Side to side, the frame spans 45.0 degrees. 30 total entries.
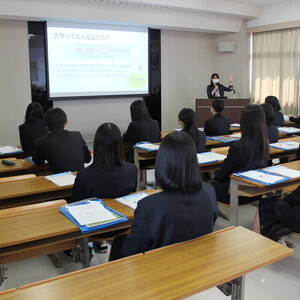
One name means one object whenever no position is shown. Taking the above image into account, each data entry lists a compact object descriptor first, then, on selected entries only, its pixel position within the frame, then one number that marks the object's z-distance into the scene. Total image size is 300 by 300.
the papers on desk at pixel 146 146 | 4.08
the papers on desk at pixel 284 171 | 2.86
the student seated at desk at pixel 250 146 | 3.04
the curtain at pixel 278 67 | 8.23
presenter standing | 8.11
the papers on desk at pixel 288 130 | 5.35
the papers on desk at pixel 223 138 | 4.64
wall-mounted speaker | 9.10
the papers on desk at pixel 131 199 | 2.24
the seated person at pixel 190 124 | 3.88
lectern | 7.44
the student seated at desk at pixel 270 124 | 4.14
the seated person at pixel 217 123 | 5.10
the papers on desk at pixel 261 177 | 2.70
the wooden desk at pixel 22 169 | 3.41
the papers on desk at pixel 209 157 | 3.42
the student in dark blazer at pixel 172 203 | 1.61
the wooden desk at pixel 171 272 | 1.32
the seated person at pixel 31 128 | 4.24
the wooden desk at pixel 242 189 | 2.88
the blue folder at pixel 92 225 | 1.87
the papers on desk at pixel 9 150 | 4.21
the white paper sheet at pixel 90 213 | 1.95
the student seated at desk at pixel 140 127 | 4.62
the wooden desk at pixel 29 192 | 2.60
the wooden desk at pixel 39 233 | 1.82
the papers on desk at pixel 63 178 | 2.76
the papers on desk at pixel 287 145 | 4.02
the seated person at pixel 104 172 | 2.34
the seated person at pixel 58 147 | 3.27
